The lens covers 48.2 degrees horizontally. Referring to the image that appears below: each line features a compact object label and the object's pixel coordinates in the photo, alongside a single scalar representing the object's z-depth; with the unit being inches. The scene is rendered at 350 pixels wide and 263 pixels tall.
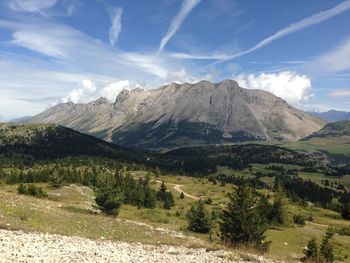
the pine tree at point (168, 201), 4836.1
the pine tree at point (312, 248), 1406.9
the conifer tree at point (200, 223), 2536.9
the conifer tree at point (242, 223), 1713.8
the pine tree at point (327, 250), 2025.1
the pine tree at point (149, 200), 4630.9
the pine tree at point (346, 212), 6550.2
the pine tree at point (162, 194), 5608.3
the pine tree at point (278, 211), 4335.6
